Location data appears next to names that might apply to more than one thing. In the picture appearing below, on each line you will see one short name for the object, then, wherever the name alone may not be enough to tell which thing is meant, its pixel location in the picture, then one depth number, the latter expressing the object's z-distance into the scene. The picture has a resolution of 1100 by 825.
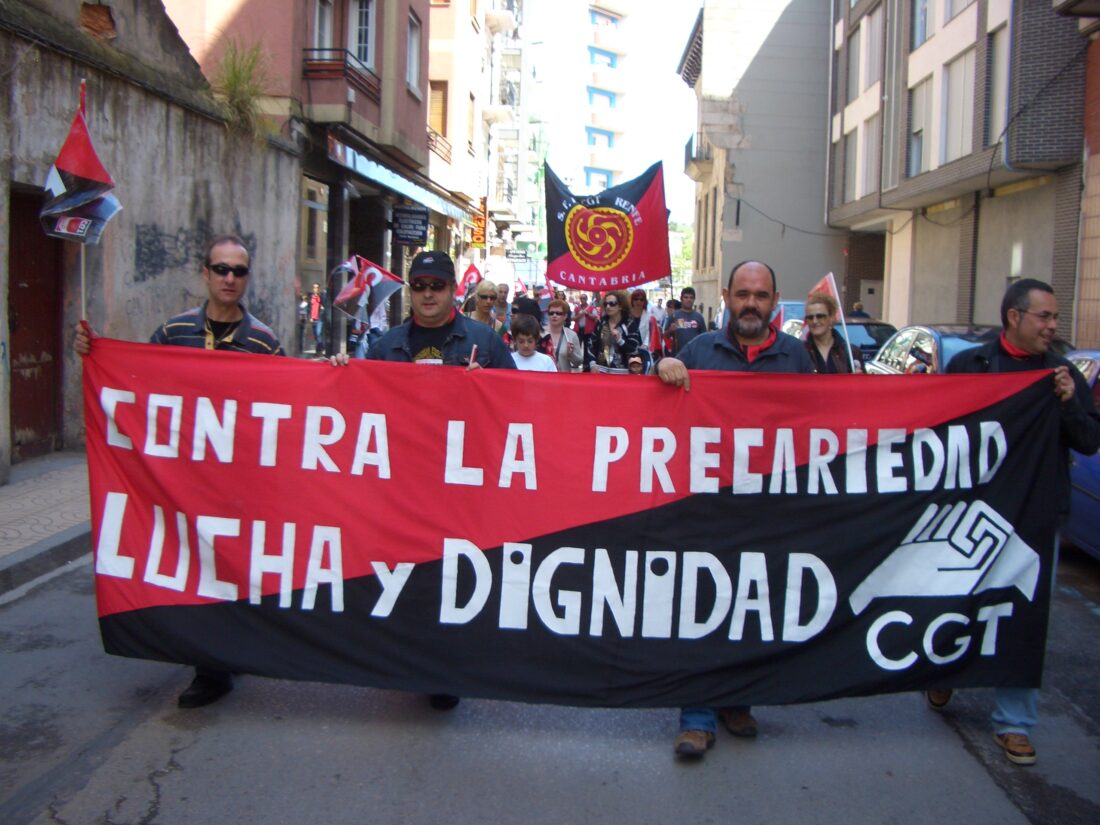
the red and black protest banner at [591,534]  4.42
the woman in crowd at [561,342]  11.26
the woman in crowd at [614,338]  11.78
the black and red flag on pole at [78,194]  4.98
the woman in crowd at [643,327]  12.03
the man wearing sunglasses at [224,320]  4.95
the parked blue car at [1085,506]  7.32
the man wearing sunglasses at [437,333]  5.09
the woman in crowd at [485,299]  10.20
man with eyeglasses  4.42
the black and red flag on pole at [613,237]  10.29
